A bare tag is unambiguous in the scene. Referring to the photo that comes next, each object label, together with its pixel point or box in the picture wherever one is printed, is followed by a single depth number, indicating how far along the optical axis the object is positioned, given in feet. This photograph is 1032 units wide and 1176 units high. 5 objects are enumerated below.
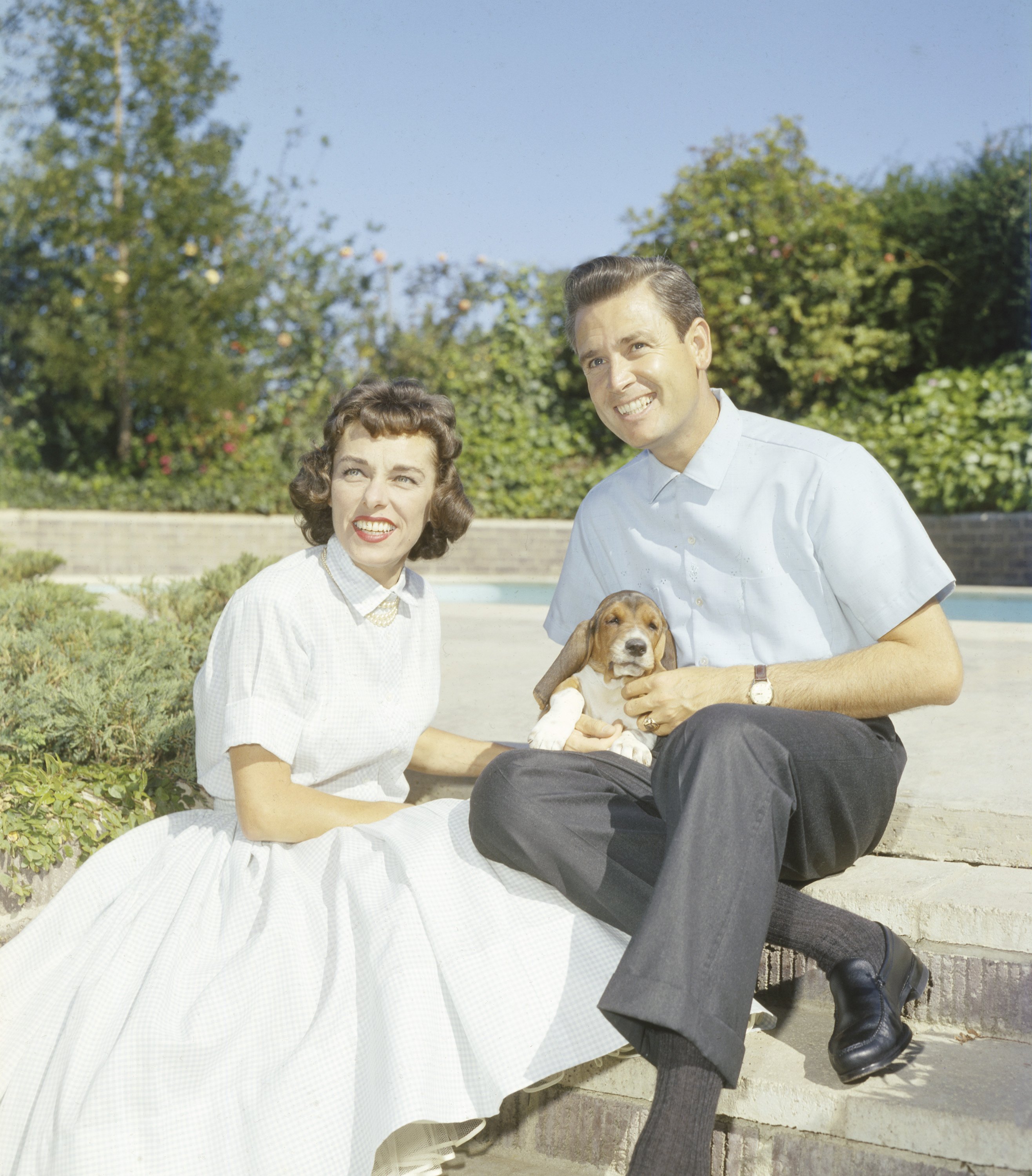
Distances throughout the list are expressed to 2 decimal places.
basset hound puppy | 9.14
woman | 6.83
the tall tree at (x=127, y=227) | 41.70
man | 6.33
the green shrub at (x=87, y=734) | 9.59
